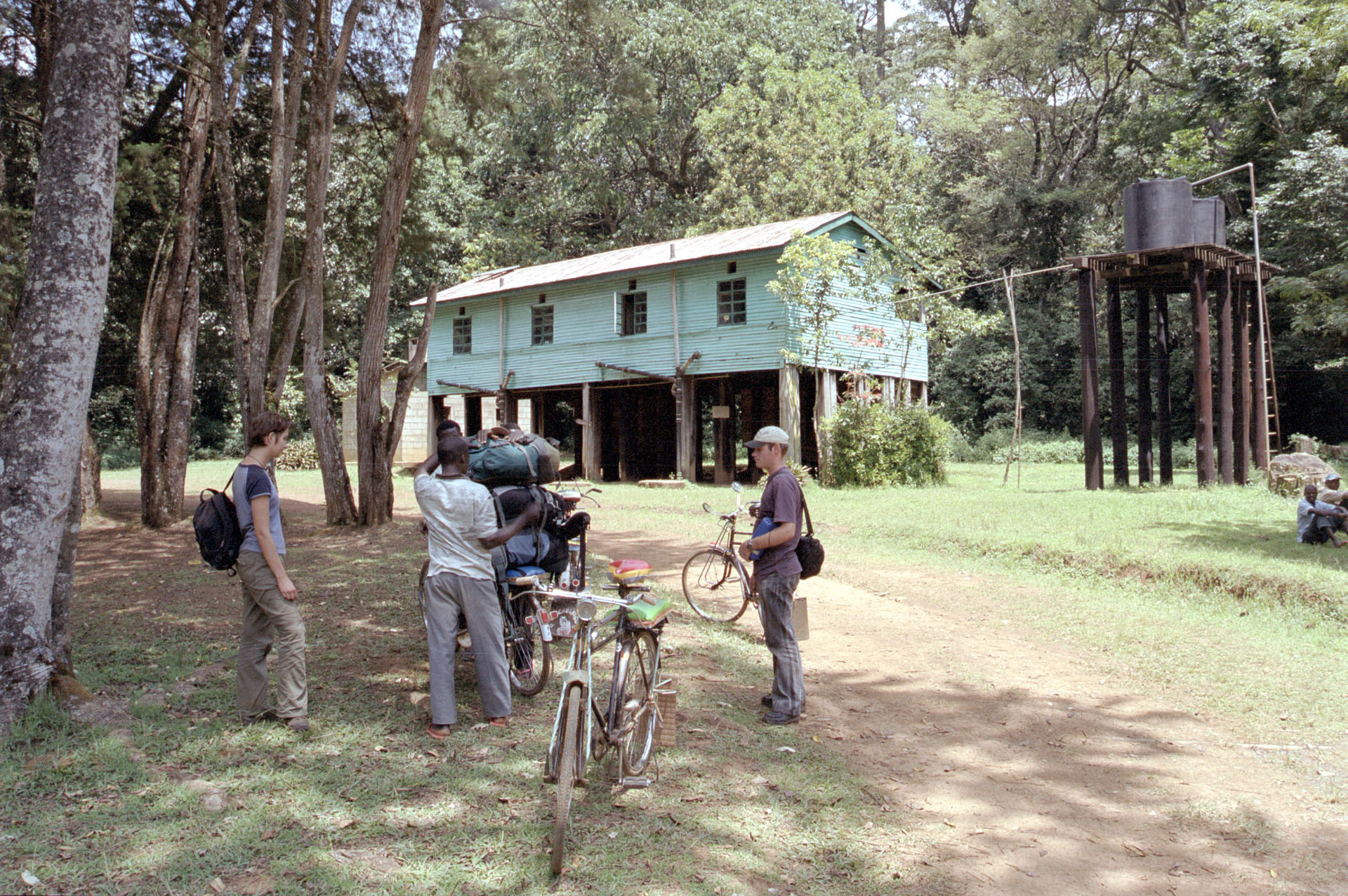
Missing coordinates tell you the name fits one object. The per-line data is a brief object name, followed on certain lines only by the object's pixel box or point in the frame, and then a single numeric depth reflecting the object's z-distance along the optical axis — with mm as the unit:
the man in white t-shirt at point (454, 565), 5379
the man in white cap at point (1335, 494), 12500
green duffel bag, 6027
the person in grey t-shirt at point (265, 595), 5258
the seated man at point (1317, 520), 12336
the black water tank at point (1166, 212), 19094
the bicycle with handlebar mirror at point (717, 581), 9453
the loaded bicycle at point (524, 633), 5926
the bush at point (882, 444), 21688
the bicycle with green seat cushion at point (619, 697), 4281
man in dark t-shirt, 5992
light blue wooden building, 24469
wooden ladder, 24577
